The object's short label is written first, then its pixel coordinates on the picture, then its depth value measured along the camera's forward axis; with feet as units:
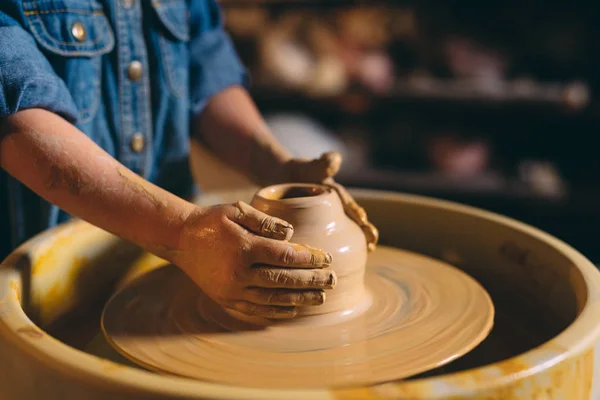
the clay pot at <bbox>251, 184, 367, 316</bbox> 2.66
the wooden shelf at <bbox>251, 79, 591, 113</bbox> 8.80
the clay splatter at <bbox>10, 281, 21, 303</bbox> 2.51
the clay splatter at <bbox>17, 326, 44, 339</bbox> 2.05
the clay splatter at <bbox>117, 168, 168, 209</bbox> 2.50
